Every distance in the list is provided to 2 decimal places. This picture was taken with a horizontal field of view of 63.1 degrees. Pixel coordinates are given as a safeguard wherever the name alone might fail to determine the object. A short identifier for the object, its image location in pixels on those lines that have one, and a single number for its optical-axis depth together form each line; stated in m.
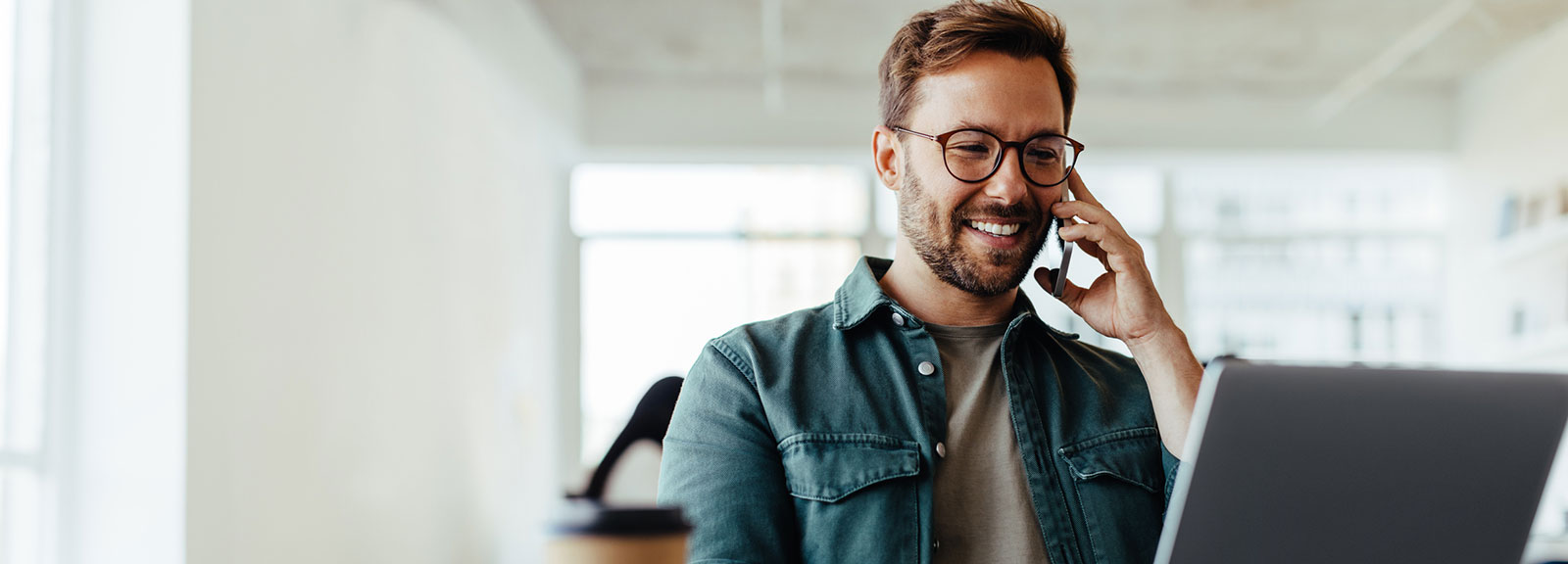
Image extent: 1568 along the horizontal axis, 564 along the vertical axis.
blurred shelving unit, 5.36
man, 1.34
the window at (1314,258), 6.76
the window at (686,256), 6.57
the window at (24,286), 2.19
